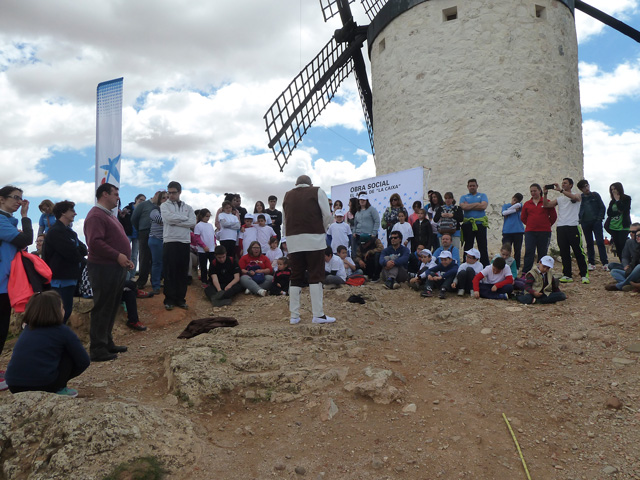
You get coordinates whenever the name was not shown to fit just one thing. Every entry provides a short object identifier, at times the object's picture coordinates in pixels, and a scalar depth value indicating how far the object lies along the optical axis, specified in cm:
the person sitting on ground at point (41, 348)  370
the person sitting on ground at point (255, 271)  830
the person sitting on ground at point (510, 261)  779
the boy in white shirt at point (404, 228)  922
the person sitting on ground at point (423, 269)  824
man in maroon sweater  519
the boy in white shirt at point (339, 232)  979
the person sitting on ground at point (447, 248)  816
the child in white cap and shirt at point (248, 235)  956
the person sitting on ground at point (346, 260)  916
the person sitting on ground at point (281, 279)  838
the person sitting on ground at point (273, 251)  948
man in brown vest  554
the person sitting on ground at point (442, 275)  785
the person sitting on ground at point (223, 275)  817
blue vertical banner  902
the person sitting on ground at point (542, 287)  686
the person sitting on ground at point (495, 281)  719
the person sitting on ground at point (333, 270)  868
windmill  1176
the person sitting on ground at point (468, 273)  769
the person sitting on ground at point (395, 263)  862
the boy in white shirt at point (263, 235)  962
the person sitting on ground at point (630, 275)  683
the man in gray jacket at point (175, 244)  692
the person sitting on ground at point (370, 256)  921
